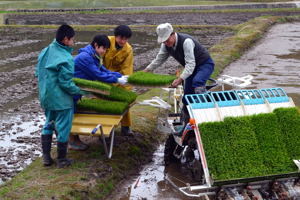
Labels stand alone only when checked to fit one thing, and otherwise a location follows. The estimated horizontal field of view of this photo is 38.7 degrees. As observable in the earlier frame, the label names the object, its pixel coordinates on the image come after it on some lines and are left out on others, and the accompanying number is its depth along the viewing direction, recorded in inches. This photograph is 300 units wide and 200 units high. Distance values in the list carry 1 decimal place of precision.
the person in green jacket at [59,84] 227.9
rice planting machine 204.5
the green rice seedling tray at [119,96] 267.6
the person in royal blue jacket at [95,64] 252.5
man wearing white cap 245.8
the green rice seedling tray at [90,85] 240.3
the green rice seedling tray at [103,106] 251.9
